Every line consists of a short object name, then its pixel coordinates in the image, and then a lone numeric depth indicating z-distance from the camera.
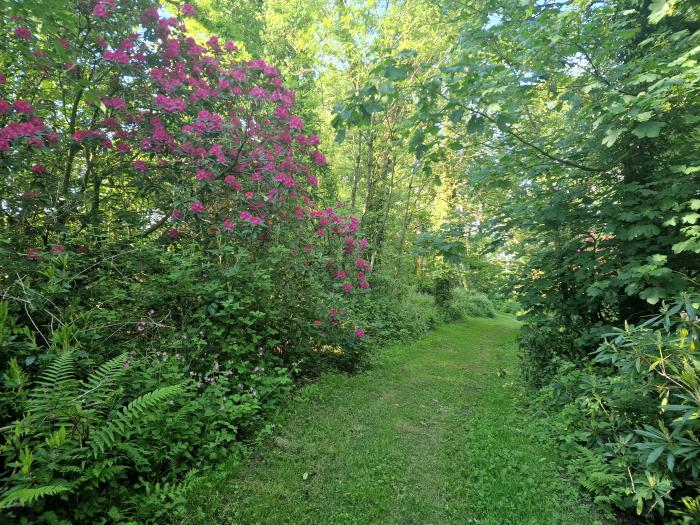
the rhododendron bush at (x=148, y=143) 3.20
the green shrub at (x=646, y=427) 2.16
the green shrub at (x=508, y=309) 15.52
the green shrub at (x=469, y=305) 12.97
